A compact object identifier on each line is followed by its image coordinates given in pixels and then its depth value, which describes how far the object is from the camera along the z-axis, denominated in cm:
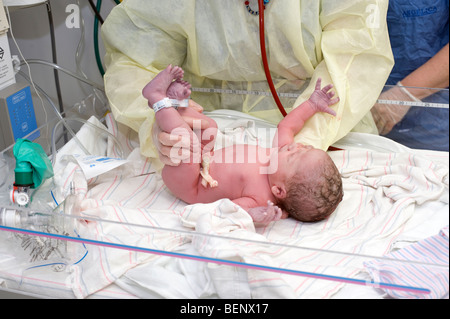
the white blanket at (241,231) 102
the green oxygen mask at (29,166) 123
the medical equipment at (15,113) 150
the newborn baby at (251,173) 128
